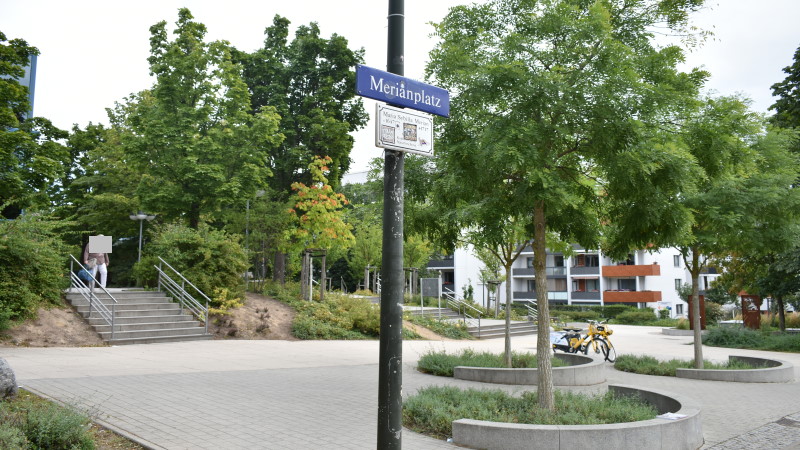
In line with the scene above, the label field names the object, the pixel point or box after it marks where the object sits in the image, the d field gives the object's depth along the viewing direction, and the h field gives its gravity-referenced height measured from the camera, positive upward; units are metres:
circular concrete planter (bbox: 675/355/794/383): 12.52 -1.73
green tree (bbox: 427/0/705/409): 6.92 +2.13
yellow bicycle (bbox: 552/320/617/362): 16.12 -1.39
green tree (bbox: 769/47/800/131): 24.35 +8.14
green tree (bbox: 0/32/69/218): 19.91 +4.78
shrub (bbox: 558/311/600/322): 43.70 -1.84
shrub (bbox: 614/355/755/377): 13.44 -1.69
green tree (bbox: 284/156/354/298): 21.84 +2.40
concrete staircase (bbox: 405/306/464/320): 26.76 -1.08
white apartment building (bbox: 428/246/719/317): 56.72 +1.03
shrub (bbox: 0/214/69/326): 14.54 +0.46
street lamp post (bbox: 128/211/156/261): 22.41 +2.58
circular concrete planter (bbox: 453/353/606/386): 11.13 -1.60
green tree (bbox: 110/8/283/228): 21.72 +5.71
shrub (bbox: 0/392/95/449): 5.23 -1.26
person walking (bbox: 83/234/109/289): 18.89 +0.73
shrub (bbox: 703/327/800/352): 20.70 -1.68
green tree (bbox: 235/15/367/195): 26.56 +8.84
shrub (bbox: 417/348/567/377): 12.38 -1.50
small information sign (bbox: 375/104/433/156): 4.45 +1.20
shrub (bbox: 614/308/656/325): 41.34 -1.81
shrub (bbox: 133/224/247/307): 19.16 +0.89
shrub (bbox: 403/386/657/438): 7.02 -1.47
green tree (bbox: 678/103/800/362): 10.57 +1.59
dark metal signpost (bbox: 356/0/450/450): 4.23 +0.48
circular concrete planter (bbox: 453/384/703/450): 6.06 -1.49
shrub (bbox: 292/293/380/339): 19.73 -1.09
